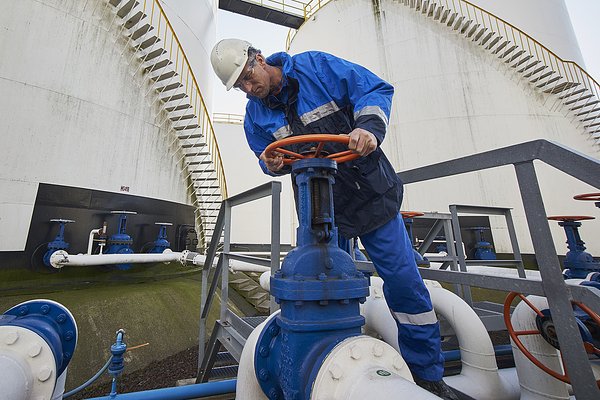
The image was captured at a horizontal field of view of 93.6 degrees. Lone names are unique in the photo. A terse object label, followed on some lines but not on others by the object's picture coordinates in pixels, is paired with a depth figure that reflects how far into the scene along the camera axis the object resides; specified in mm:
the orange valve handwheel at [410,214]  3057
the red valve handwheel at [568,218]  2699
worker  1227
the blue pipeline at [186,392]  1305
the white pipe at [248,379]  916
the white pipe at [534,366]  1131
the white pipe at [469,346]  1331
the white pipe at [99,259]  2990
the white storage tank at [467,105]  5328
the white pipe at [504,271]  2947
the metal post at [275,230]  1596
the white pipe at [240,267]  3753
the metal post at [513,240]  2931
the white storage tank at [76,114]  3043
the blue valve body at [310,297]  707
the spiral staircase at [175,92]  4023
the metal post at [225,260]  2184
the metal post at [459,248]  2532
